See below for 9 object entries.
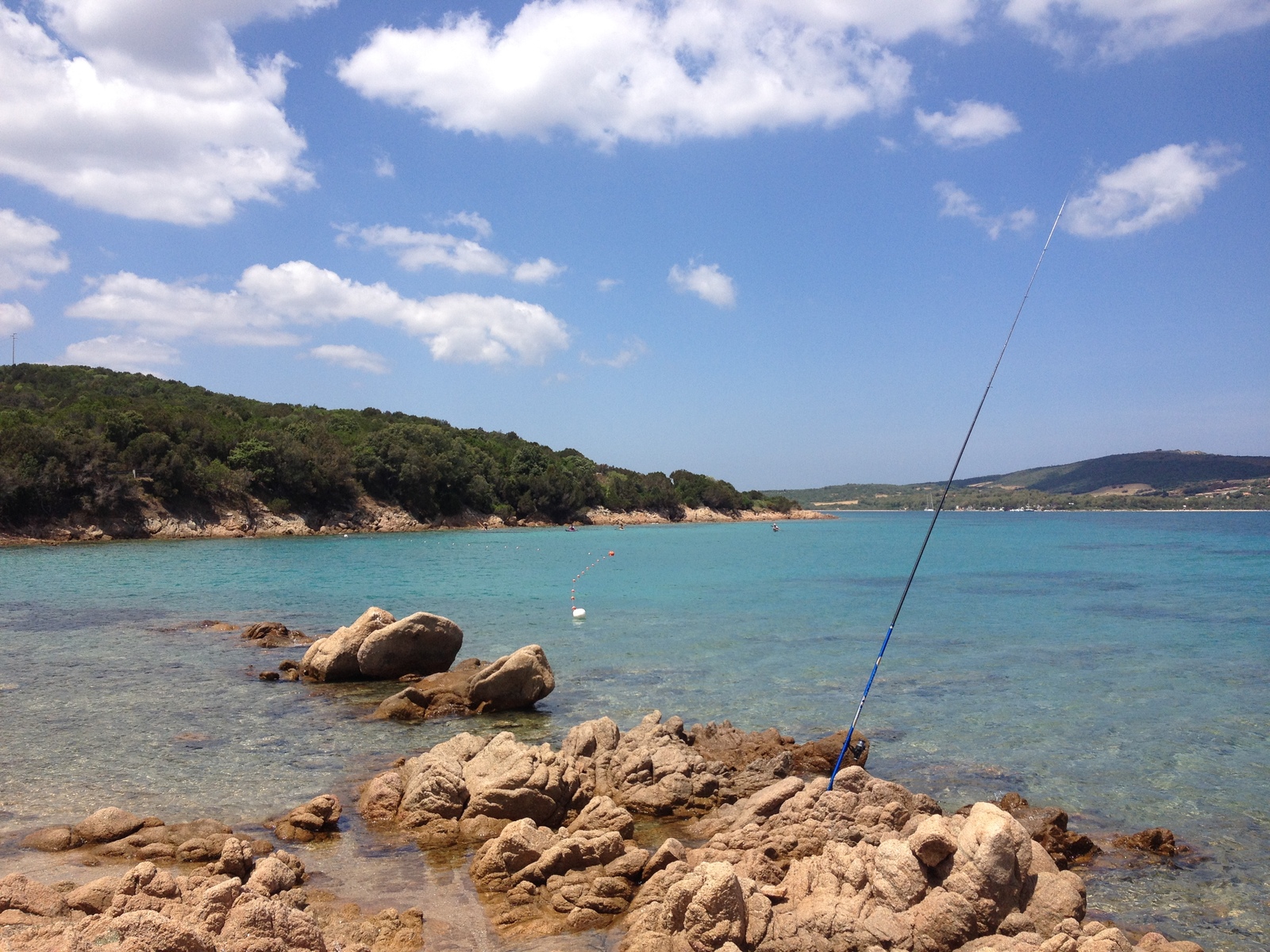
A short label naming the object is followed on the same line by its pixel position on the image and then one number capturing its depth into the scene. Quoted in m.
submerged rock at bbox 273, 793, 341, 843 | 9.27
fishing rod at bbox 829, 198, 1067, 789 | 9.89
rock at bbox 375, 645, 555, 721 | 15.34
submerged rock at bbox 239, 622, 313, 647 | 22.81
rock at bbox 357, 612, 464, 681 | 18.25
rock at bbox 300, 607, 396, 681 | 18.02
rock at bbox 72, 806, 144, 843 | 8.91
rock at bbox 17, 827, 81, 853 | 8.70
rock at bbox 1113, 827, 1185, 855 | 9.30
